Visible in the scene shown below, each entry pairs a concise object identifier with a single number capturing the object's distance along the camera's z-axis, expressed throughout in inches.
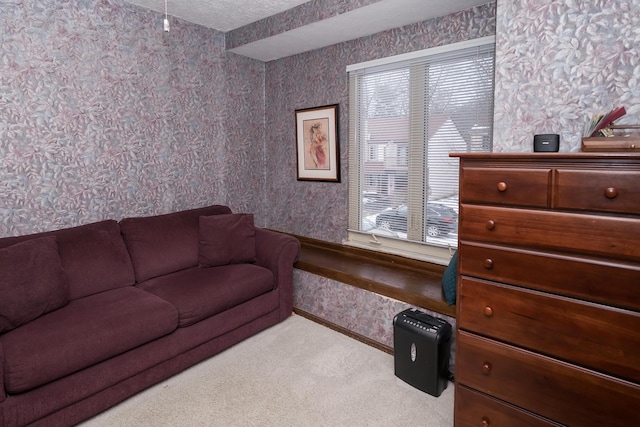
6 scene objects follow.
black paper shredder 87.0
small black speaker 66.5
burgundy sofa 74.0
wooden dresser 54.3
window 107.4
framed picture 141.8
